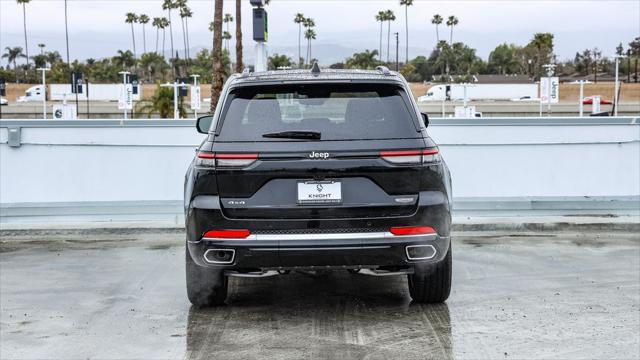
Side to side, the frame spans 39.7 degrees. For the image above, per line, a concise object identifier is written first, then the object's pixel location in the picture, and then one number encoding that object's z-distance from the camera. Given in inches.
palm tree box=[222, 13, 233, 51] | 4709.6
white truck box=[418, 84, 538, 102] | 3882.9
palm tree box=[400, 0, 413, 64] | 4554.6
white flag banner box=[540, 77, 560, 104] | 1567.4
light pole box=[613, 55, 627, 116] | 1392.2
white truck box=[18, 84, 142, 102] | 3722.9
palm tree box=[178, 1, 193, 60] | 4461.6
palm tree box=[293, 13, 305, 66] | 5024.6
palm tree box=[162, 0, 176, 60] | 4399.6
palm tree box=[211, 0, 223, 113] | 1234.0
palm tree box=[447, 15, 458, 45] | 4995.1
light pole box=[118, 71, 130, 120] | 1371.9
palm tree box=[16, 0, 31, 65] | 3213.6
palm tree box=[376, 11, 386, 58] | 4970.5
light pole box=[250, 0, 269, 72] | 681.0
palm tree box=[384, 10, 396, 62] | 4918.8
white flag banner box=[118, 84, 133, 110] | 1392.7
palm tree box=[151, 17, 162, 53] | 5152.6
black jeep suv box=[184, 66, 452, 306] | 239.1
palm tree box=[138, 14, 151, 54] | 4987.7
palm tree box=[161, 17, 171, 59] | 5127.0
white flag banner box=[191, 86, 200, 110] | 1593.3
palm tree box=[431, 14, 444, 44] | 5034.5
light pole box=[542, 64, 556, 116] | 1551.7
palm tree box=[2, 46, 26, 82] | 5493.1
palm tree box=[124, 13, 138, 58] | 4943.4
